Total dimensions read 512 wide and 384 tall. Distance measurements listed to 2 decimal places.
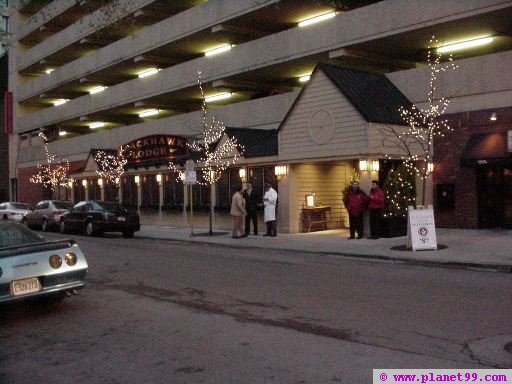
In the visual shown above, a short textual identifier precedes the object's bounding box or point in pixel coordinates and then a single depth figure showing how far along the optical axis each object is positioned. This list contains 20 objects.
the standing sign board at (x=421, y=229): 15.43
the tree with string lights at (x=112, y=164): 30.80
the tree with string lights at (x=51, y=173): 39.31
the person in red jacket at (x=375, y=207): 18.22
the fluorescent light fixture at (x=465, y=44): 22.62
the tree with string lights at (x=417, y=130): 19.42
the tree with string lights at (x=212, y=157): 23.69
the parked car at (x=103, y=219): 22.78
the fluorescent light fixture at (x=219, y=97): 33.50
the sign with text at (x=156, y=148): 26.91
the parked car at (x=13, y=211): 32.47
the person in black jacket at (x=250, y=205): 21.17
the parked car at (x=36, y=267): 7.70
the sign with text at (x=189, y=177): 21.55
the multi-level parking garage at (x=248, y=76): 20.31
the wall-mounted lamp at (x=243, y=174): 23.62
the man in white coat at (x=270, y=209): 20.58
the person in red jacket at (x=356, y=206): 18.53
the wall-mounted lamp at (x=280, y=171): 21.61
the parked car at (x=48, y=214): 26.62
